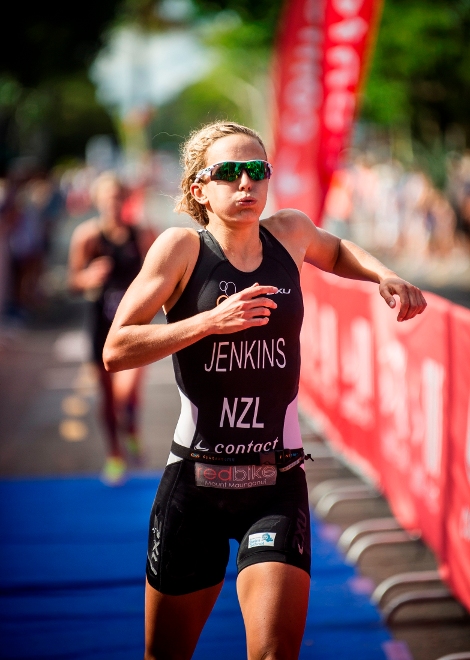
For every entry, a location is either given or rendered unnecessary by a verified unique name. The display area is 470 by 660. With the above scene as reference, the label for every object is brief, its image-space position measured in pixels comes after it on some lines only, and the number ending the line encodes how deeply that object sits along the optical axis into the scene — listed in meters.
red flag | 15.54
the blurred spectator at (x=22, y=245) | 29.66
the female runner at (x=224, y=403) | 5.65
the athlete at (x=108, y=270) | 13.18
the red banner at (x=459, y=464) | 8.60
